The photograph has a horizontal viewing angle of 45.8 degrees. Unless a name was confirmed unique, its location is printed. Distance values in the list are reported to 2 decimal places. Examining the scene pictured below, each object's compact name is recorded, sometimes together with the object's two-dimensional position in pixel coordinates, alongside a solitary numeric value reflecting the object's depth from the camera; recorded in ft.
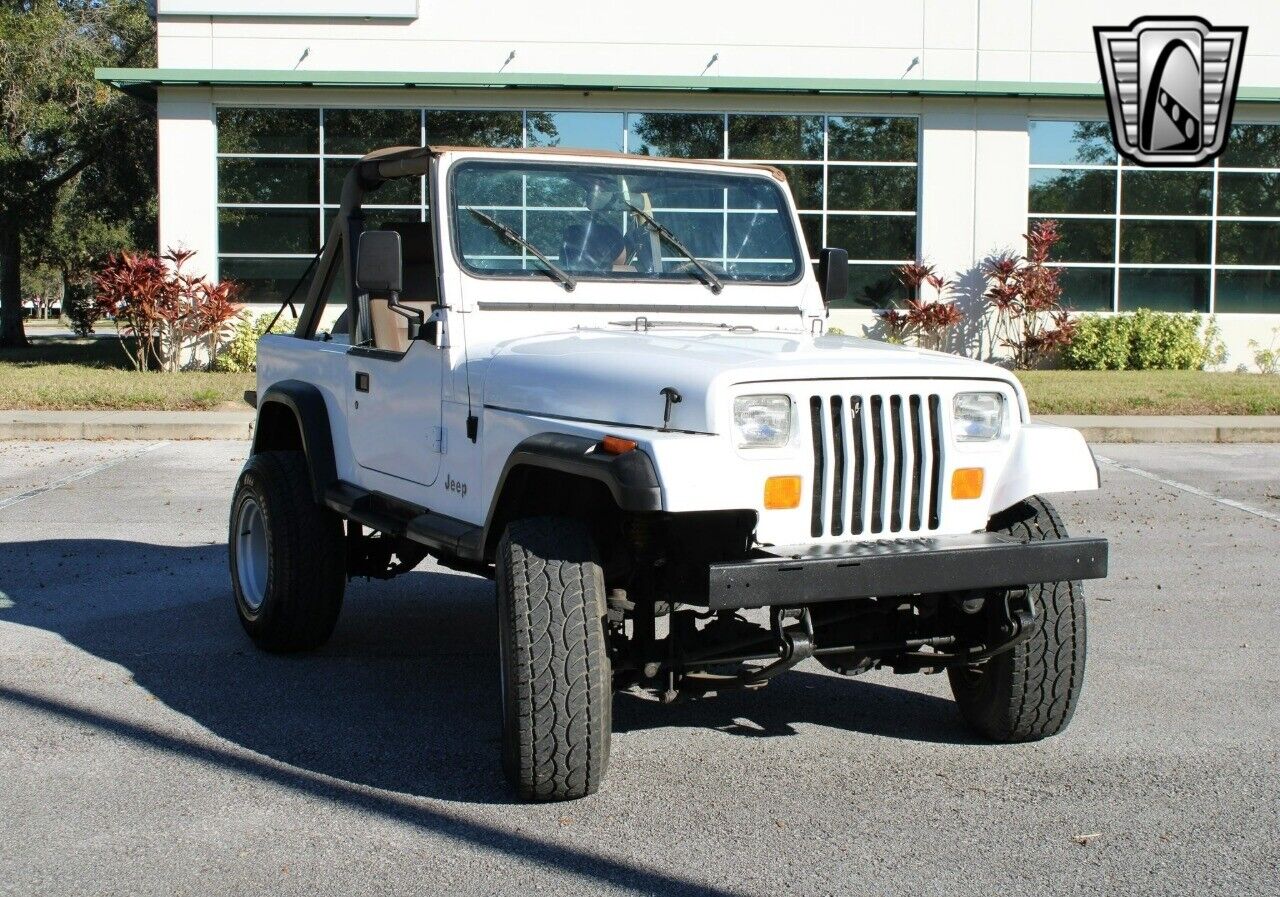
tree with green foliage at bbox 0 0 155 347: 94.22
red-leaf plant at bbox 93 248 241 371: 70.85
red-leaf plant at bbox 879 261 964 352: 74.18
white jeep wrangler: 14.29
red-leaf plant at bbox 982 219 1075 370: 74.18
